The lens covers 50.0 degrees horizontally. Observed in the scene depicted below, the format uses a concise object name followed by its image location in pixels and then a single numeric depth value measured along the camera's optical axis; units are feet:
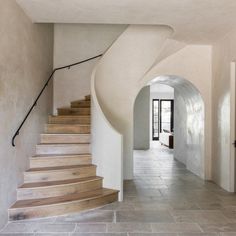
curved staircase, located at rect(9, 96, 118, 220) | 11.16
